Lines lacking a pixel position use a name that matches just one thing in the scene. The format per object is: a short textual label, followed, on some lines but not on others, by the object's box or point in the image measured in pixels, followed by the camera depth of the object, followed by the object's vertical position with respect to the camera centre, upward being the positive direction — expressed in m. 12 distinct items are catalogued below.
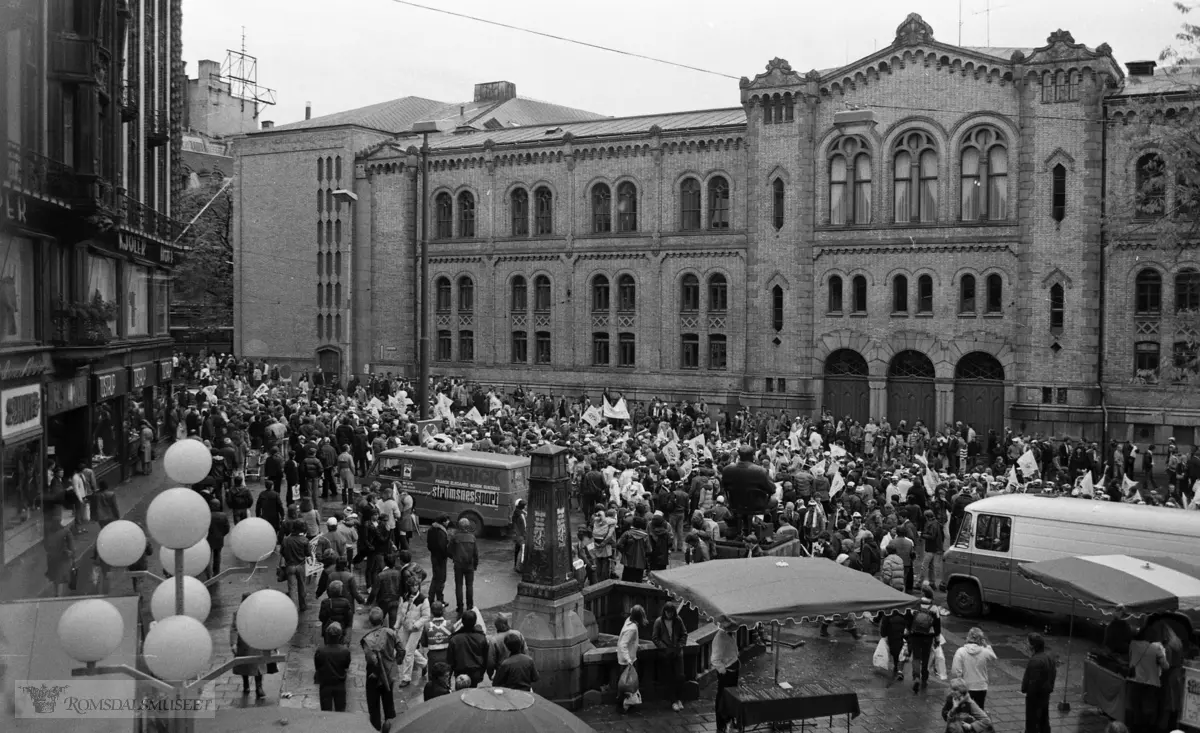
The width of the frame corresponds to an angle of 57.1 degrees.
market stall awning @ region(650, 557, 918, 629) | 12.93 -2.92
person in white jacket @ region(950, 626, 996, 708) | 13.57 -3.83
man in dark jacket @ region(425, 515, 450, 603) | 18.64 -3.43
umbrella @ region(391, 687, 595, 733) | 8.35 -2.82
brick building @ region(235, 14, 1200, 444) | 37.97 +4.35
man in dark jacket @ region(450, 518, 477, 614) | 18.23 -3.42
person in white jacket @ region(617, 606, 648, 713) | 14.20 -3.76
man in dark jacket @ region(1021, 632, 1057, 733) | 13.20 -4.01
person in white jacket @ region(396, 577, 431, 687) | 15.05 -3.79
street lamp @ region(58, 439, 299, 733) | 7.15 -1.79
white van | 17.42 -3.08
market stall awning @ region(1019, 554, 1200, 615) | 13.72 -2.97
